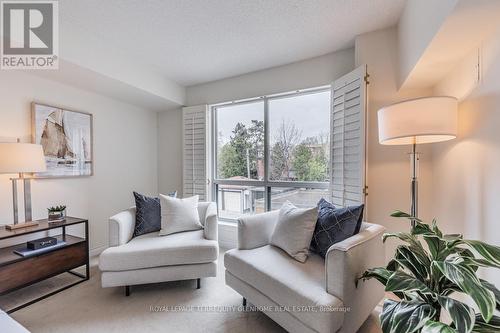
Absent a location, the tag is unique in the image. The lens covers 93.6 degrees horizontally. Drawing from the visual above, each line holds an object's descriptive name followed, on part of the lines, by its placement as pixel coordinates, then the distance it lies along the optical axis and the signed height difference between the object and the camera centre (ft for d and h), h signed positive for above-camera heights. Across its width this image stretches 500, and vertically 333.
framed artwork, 7.89 +0.93
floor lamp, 4.71 +0.93
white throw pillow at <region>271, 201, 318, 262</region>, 5.66 -1.71
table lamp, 6.16 +0.06
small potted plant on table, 7.50 -1.56
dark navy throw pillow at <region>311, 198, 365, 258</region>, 5.35 -1.46
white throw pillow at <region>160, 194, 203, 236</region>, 7.70 -1.74
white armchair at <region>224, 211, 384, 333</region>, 4.20 -2.41
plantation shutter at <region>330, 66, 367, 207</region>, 6.94 +0.79
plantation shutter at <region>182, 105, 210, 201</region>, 11.05 +0.64
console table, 5.93 -2.69
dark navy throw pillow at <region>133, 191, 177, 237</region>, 7.73 -1.70
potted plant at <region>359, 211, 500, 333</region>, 2.70 -1.74
